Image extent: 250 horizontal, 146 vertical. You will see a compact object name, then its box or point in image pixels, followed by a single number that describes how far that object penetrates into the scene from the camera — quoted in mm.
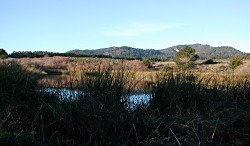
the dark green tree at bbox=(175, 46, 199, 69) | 41079
